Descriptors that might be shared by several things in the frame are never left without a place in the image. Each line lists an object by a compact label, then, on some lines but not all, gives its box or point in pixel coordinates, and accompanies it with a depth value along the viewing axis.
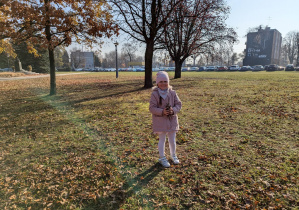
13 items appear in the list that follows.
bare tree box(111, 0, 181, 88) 13.52
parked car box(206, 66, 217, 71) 59.84
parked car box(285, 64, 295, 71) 48.97
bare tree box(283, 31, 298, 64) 76.29
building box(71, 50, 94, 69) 93.38
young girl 3.43
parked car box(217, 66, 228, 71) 57.16
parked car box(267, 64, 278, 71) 49.84
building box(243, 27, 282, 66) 89.44
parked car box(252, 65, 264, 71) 54.62
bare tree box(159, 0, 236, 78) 18.09
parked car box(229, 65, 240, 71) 57.90
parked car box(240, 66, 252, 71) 54.97
